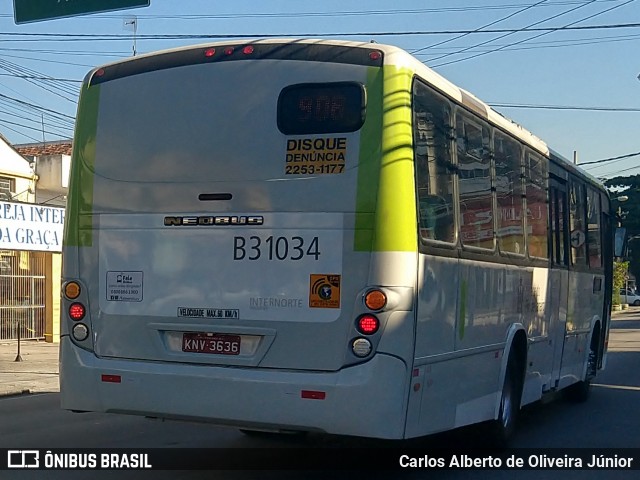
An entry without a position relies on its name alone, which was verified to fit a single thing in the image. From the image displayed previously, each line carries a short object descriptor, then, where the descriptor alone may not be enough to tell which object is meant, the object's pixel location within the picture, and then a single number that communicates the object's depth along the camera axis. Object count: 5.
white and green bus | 6.68
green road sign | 11.00
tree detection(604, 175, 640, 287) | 77.94
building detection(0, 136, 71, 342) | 22.47
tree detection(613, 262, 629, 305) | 58.86
